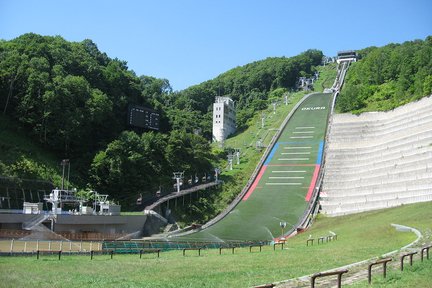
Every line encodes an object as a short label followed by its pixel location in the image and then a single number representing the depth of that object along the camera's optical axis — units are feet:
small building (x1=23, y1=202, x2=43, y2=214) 113.46
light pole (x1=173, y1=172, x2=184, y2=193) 158.01
